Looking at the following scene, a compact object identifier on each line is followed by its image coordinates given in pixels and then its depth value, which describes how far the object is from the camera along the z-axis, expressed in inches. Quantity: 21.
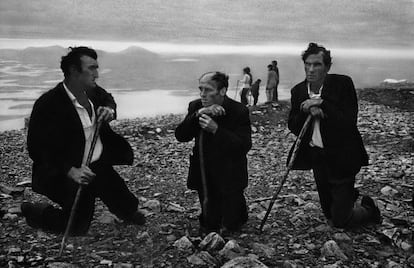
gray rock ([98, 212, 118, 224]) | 161.0
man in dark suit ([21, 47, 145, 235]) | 131.0
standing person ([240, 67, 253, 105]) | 479.2
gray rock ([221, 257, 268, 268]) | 113.7
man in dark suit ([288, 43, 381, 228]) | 137.4
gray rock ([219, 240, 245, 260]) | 128.0
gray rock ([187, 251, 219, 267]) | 123.6
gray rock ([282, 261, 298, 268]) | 121.8
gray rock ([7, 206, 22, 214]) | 167.0
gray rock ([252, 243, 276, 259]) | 130.7
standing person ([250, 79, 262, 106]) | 519.2
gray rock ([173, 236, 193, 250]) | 134.1
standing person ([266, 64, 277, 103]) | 496.4
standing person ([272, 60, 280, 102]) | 496.7
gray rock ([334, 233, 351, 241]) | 141.1
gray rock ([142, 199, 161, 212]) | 177.6
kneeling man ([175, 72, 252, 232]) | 134.3
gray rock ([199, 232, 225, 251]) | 132.7
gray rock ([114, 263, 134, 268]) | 123.0
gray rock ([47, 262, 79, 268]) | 119.0
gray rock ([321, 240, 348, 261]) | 128.5
